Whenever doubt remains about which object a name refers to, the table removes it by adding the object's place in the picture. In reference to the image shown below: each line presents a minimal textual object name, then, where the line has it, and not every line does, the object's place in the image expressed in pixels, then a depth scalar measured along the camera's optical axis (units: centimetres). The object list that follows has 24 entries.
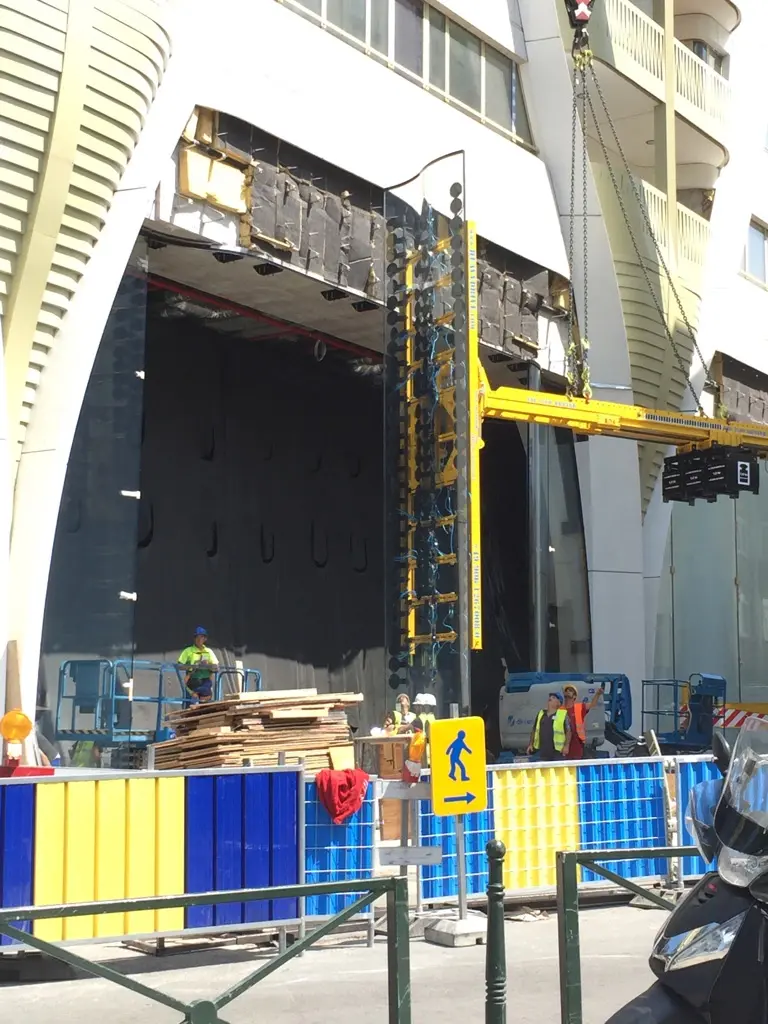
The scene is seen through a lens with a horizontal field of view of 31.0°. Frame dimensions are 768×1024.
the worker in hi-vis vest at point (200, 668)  1995
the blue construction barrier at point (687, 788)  1265
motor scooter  427
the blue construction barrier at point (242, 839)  965
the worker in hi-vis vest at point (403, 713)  1905
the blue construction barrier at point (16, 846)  891
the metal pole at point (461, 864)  1083
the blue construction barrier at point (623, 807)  1224
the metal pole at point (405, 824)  1066
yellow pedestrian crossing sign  1020
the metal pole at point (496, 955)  569
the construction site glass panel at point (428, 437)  2030
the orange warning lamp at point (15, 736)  1033
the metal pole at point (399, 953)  520
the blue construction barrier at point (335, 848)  1066
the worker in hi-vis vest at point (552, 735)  1719
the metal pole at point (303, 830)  1014
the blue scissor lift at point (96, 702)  1653
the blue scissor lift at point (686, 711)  2521
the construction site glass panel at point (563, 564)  2750
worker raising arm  1730
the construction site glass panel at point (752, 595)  3575
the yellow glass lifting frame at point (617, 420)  2258
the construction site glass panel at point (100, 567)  1664
